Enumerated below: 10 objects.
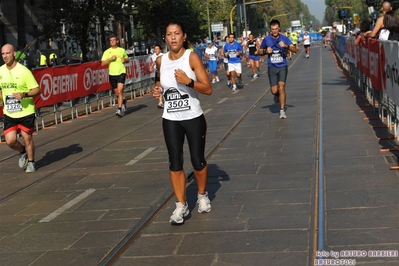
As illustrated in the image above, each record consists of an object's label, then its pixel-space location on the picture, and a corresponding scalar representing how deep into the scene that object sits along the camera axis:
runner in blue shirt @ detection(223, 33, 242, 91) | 24.09
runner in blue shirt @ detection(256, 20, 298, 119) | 14.49
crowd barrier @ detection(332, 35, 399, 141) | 10.55
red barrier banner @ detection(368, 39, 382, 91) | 12.92
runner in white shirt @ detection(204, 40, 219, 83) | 29.69
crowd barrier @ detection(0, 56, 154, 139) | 17.08
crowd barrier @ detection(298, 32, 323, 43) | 116.60
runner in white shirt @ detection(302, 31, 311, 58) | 48.88
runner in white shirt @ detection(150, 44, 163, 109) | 19.82
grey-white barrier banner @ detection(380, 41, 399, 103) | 10.29
